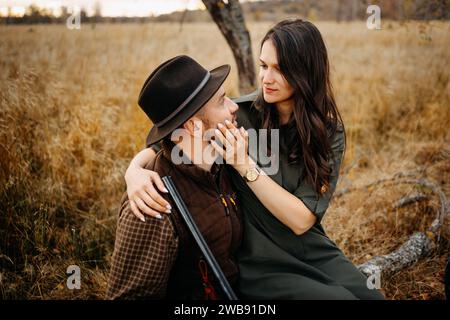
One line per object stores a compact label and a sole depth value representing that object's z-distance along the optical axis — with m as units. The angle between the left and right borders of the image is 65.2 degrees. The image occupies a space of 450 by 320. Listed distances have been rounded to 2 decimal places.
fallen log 2.90
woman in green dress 1.94
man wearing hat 1.69
